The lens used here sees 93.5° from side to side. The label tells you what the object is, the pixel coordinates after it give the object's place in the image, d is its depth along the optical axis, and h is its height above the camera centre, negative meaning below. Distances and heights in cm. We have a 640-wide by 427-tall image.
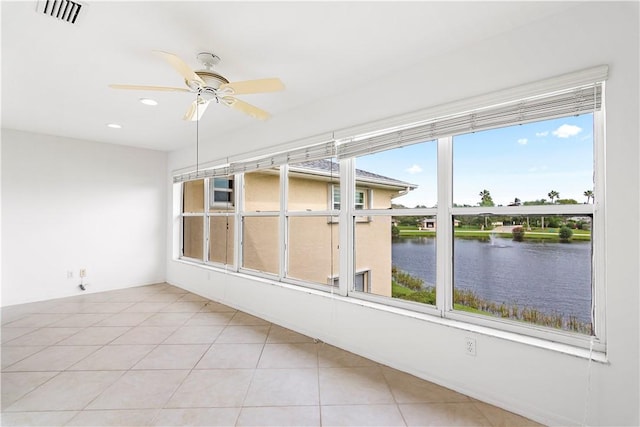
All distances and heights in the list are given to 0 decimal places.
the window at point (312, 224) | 324 -9
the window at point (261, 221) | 399 -7
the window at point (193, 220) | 530 -6
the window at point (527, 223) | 186 -5
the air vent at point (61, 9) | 171 +122
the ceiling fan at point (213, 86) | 200 +93
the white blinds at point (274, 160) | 306 +68
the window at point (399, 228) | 251 -11
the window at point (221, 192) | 474 +39
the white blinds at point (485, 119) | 175 +67
